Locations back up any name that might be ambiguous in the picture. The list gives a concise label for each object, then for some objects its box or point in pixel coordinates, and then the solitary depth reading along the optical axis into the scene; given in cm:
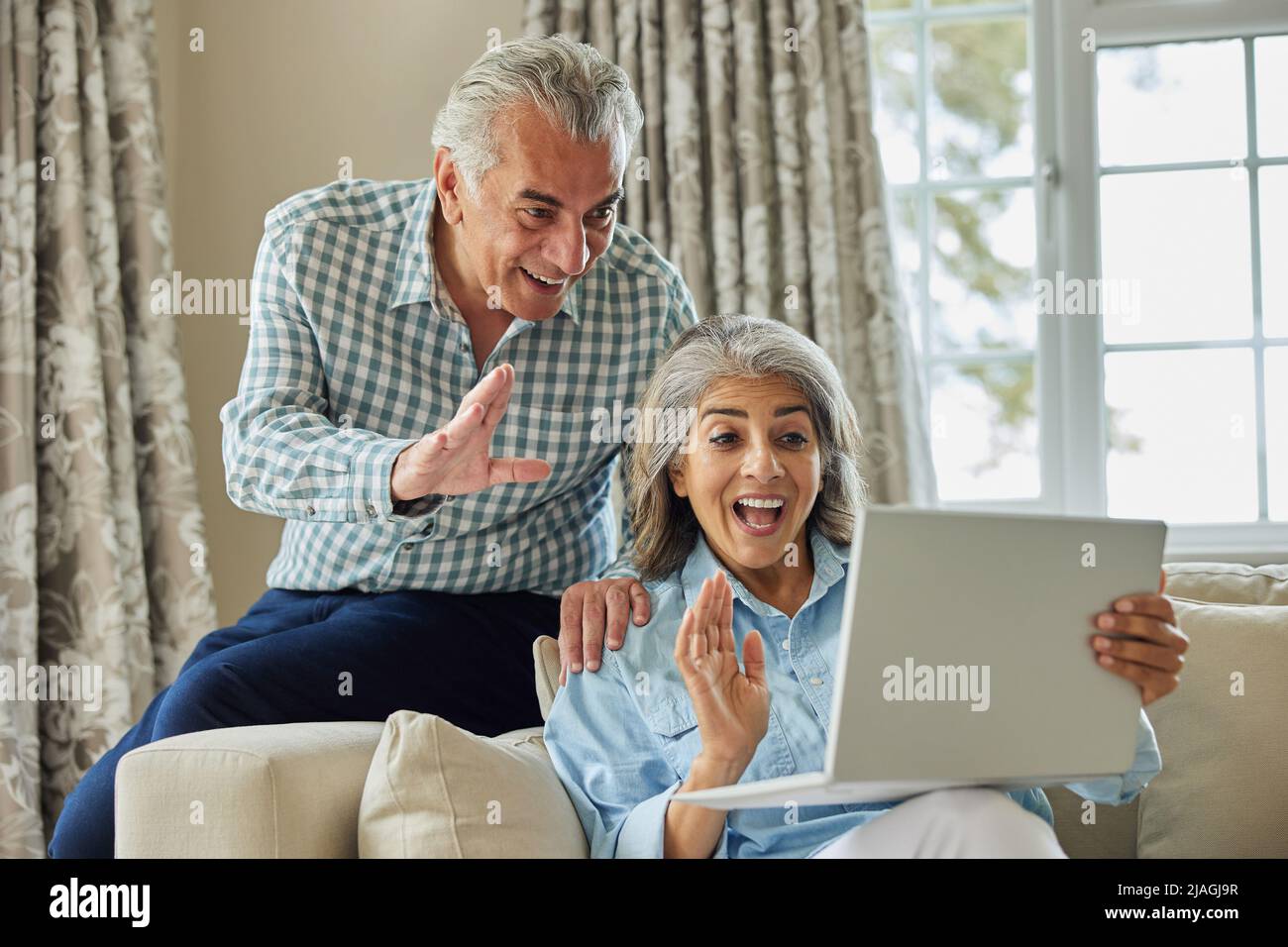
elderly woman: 123
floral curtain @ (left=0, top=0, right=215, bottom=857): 257
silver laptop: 107
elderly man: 166
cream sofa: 129
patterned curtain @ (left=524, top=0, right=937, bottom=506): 284
